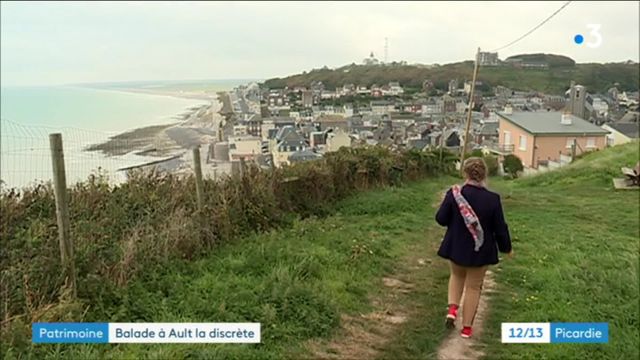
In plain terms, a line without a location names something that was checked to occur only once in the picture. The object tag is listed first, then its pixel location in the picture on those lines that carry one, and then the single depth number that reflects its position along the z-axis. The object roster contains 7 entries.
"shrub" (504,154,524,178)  30.80
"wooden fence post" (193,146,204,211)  6.55
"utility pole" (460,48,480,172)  21.81
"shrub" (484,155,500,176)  30.35
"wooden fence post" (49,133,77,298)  4.46
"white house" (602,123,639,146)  39.03
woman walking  4.17
